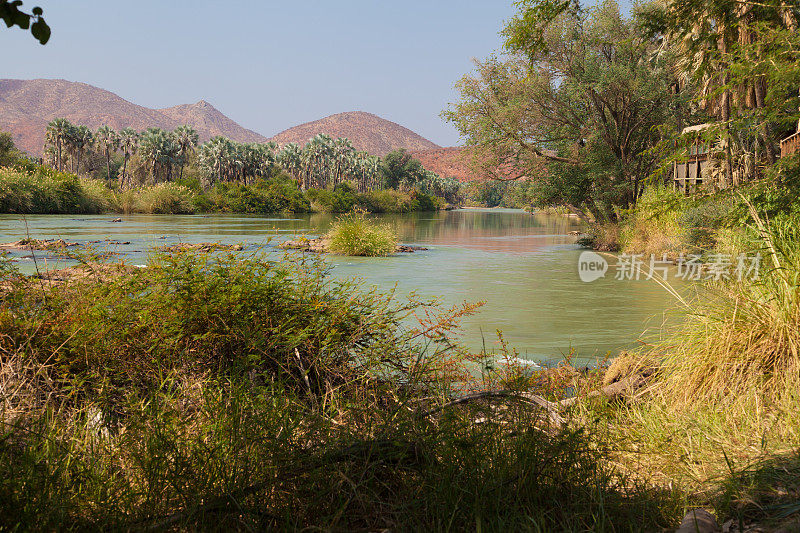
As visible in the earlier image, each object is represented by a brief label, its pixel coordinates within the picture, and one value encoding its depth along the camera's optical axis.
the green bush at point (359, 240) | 21.06
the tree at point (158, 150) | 79.06
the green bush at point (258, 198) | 63.75
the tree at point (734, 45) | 6.93
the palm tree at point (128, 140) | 89.00
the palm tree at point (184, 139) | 86.25
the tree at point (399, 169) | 112.81
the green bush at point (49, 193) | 42.28
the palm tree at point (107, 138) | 88.25
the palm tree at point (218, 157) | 85.38
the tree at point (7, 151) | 55.44
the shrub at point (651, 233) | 18.55
